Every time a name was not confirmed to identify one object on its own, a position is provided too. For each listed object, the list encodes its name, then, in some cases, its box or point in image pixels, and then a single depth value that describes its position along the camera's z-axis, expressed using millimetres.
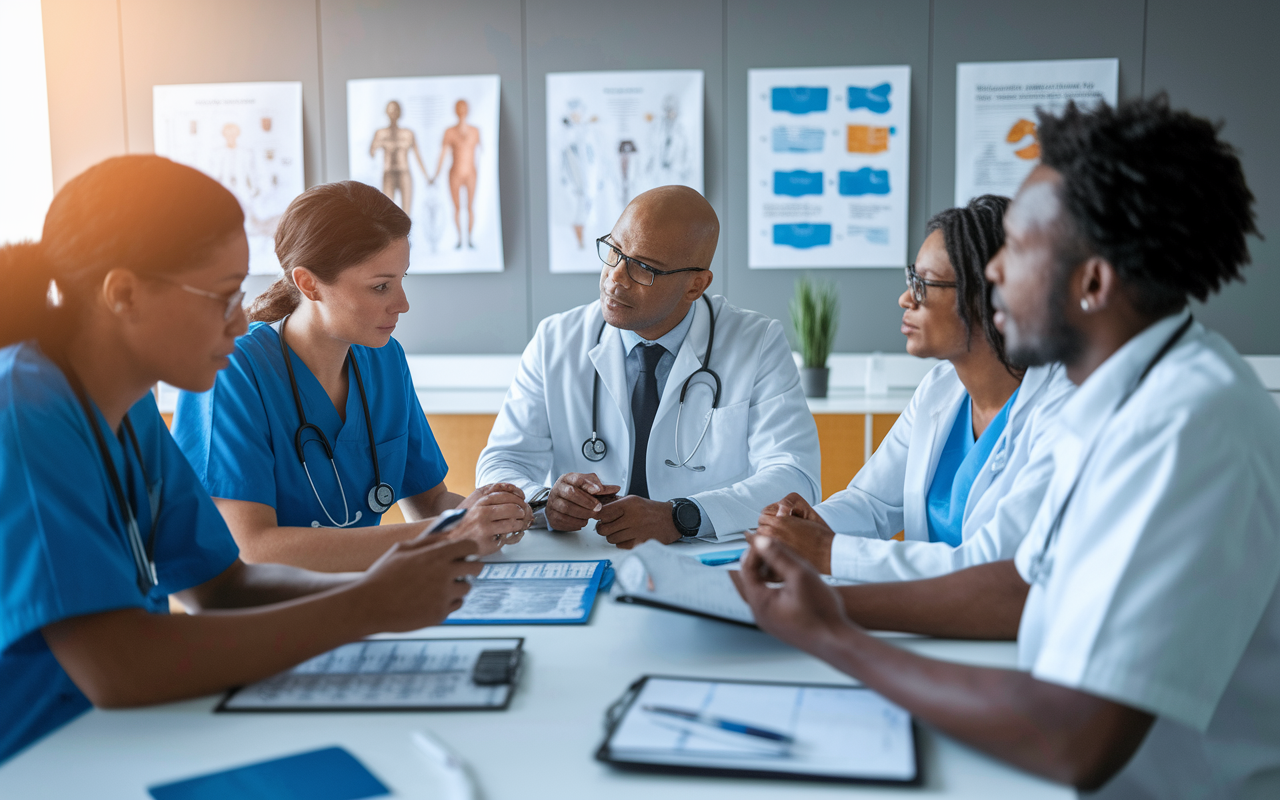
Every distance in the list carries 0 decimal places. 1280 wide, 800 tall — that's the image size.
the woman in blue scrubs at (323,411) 1695
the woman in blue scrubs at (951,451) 1448
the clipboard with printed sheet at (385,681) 1013
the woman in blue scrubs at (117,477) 971
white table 840
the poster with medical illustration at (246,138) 3885
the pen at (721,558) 1595
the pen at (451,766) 825
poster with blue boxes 3674
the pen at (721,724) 897
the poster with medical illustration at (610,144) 3748
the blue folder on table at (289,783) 828
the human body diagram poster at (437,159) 3824
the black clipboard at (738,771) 829
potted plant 3494
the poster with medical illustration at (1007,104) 3582
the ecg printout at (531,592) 1324
